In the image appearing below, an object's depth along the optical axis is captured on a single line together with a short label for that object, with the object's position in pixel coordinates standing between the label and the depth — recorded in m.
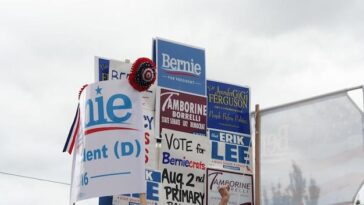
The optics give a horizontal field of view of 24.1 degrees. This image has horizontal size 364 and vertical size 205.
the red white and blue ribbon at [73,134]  11.95
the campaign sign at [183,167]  12.80
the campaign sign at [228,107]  13.59
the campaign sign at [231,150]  13.43
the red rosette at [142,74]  11.34
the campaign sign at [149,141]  12.68
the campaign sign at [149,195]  12.32
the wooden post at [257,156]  13.55
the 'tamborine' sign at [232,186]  13.14
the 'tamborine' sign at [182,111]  13.02
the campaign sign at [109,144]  11.04
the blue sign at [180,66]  13.11
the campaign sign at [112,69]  12.66
